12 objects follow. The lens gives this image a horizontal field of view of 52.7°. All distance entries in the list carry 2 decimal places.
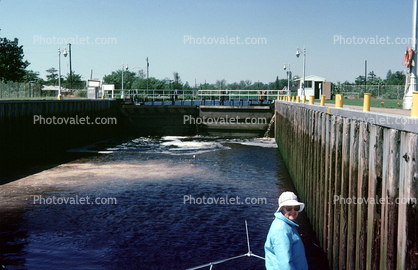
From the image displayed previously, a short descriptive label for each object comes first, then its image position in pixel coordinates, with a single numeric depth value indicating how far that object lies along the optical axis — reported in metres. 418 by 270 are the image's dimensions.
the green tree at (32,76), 123.69
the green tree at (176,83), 165.39
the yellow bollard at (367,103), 6.99
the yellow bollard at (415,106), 4.59
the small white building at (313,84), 53.59
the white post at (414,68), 12.85
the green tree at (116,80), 181.86
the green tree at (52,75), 178.01
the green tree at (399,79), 102.28
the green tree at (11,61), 59.38
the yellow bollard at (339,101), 8.57
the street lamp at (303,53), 44.16
